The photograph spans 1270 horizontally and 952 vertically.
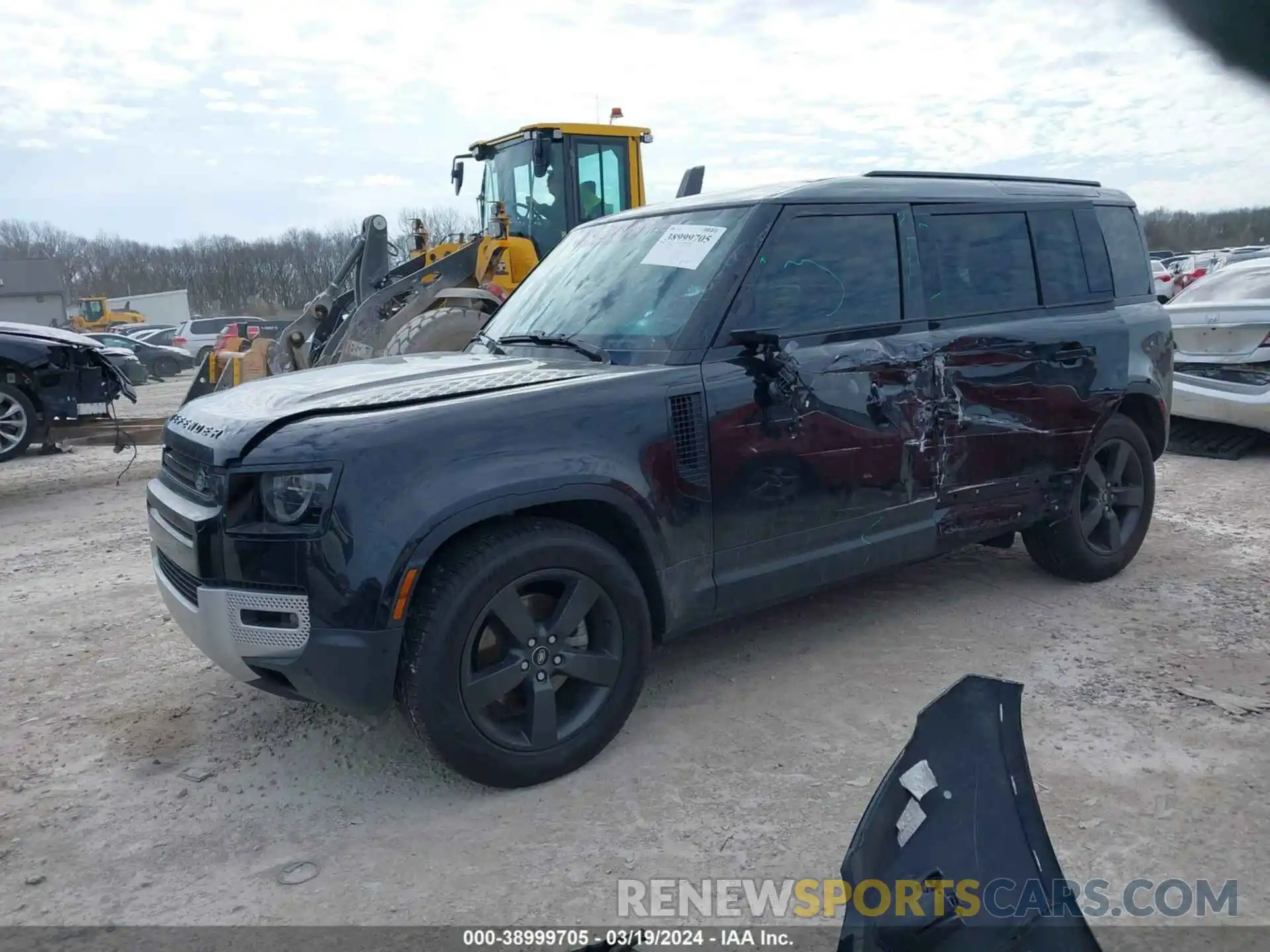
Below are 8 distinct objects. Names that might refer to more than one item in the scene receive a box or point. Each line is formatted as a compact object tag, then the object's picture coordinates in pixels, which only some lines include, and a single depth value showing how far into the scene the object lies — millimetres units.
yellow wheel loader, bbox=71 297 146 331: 44188
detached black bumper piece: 1821
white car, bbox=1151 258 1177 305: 20006
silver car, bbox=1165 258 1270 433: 7645
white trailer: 56781
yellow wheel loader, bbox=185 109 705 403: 9539
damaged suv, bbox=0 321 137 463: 9016
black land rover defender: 2953
